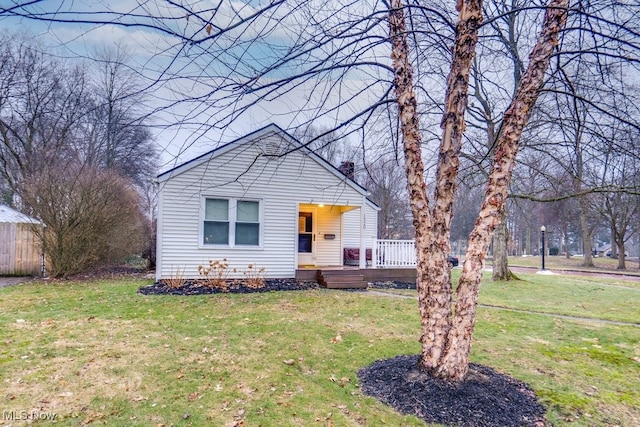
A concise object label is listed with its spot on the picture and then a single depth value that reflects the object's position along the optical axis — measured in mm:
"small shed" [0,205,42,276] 11727
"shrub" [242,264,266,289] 9812
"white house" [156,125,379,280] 10148
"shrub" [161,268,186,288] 9250
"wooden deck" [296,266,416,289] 10406
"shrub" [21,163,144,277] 10438
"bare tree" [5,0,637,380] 3139
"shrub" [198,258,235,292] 9695
